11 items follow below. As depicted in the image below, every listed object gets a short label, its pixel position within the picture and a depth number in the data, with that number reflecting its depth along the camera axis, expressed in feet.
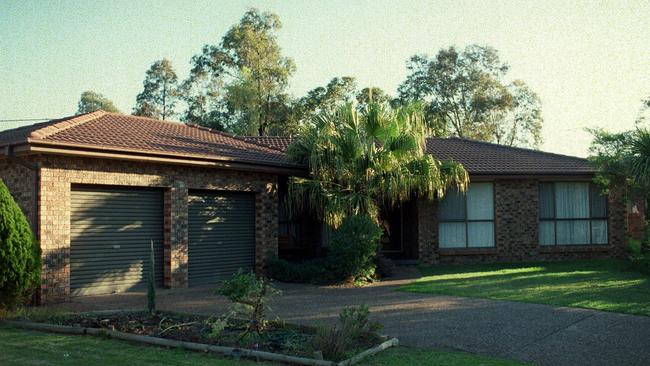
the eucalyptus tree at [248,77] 143.13
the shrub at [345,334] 27.40
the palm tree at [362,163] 56.29
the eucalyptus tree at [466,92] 152.35
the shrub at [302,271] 54.75
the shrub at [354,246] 53.42
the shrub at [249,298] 31.58
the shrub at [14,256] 34.83
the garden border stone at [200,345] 26.66
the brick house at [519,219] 68.59
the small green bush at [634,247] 63.12
